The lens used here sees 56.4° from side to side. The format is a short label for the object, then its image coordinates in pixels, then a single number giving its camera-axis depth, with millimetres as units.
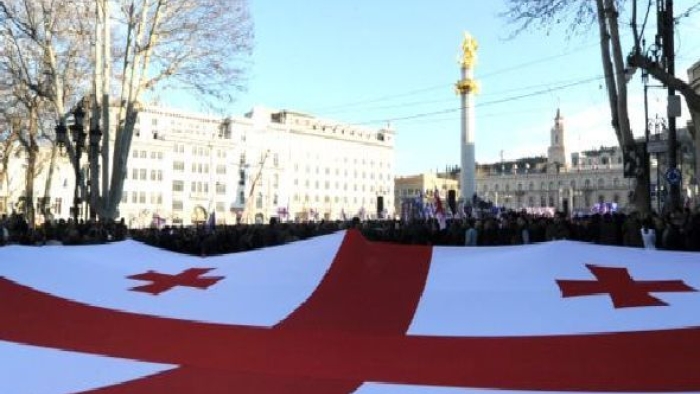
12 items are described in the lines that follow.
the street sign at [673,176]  17094
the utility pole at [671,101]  16547
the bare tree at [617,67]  16000
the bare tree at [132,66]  24562
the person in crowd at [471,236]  17781
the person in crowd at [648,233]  13148
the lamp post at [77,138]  21594
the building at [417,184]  162125
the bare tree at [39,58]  26219
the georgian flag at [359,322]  4414
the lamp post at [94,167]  22562
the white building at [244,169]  94562
